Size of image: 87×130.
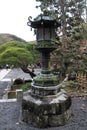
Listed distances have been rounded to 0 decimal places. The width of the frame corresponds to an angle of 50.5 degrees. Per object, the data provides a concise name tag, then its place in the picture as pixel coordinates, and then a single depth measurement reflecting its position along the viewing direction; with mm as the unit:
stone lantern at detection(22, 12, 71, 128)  3178
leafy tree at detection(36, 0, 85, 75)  6383
